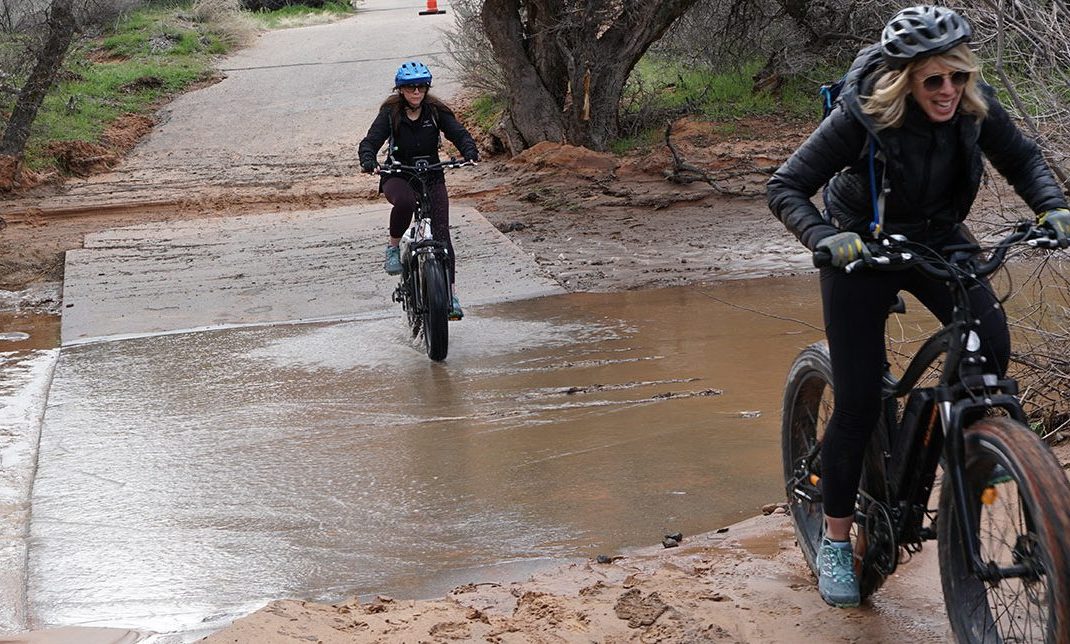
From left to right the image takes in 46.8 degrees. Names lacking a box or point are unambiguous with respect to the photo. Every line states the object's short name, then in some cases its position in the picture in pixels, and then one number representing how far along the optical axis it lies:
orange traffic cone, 28.45
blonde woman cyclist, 3.44
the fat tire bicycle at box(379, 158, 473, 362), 8.19
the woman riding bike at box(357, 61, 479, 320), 8.70
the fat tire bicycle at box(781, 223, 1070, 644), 3.00
